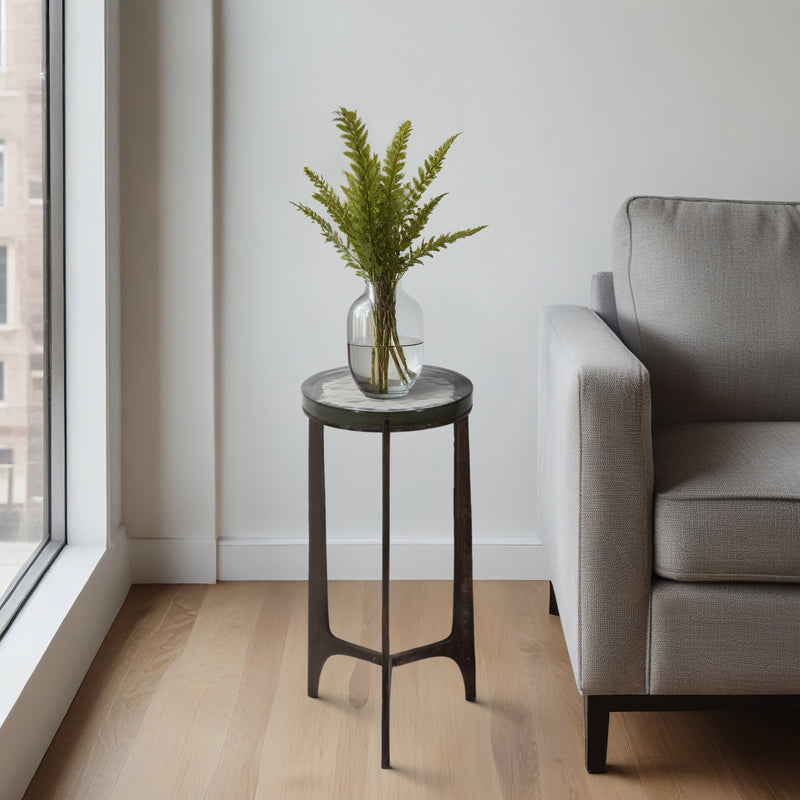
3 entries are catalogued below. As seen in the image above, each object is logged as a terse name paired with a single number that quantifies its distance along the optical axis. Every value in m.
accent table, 1.51
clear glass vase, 1.53
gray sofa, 1.43
